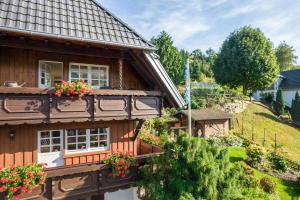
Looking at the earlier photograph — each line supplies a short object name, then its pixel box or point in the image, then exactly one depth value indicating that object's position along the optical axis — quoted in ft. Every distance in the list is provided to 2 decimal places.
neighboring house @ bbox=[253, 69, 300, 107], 167.78
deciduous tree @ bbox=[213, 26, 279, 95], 125.49
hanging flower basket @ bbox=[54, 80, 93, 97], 27.76
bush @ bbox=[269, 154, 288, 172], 71.36
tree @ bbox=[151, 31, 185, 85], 132.46
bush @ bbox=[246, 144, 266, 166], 71.10
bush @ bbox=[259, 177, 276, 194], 55.96
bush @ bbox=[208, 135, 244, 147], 89.19
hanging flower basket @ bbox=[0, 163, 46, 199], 24.76
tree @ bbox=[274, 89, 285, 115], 137.80
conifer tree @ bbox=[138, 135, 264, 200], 29.37
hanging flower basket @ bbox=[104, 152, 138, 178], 31.37
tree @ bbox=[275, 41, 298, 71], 257.34
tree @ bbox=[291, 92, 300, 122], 137.26
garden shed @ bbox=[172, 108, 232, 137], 91.15
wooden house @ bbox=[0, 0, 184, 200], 26.99
